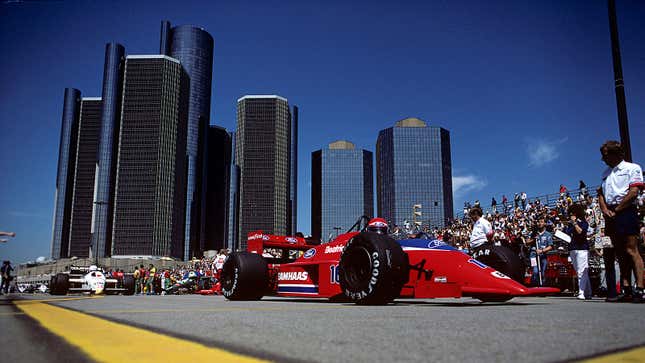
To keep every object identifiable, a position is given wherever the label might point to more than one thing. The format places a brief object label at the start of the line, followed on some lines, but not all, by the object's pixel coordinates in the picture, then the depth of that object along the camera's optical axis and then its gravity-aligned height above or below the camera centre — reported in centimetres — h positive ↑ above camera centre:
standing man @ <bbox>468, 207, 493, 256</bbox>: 744 +34
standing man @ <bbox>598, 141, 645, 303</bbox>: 538 +57
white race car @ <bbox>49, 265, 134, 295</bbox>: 1806 -125
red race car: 490 -25
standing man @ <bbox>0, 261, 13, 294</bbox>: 2282 -100
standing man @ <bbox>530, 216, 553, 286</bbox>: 1052 +10
